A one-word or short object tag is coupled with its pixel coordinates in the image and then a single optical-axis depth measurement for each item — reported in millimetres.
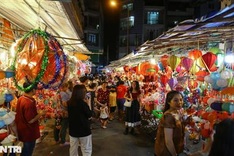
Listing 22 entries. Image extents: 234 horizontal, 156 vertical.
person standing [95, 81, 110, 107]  9852
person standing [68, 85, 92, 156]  4844
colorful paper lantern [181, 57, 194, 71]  6022
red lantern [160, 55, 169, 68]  7677
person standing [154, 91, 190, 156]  3400
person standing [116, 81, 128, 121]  11125
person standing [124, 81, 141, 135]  8575
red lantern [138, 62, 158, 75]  9125
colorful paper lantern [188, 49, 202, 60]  5789
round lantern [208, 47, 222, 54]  5406
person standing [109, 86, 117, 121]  10867
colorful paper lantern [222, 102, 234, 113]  3522
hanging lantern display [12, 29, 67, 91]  3523
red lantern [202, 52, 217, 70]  5017
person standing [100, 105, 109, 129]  9617
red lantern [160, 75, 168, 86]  8266
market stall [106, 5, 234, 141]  3708
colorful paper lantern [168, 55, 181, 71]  6469
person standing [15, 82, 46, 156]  4609
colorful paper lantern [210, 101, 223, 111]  3815
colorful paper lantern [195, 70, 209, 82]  5574
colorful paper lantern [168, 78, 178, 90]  7339
